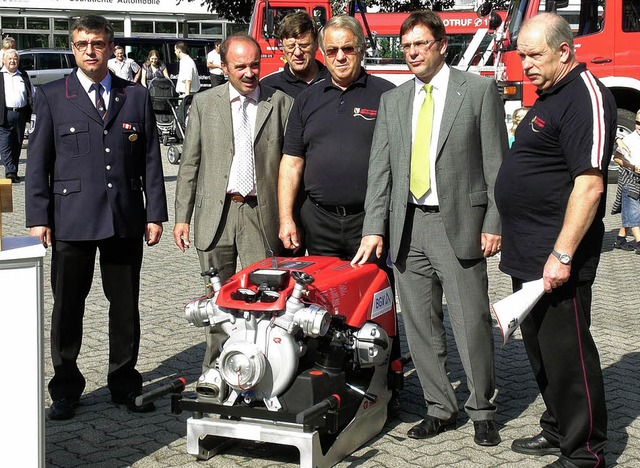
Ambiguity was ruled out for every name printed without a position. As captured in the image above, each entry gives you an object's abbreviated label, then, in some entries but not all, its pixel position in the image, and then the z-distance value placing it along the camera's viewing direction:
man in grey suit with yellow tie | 4.95
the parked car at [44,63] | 29.03
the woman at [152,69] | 23.62
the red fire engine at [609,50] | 14.19
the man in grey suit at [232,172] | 5.51
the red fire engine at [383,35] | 18.97
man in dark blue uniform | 5.37
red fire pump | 4.44
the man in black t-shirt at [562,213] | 4.25
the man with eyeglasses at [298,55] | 5.97
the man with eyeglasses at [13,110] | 15.45
